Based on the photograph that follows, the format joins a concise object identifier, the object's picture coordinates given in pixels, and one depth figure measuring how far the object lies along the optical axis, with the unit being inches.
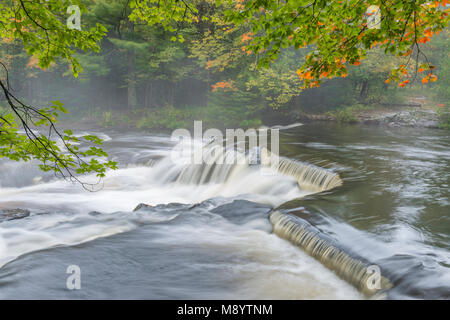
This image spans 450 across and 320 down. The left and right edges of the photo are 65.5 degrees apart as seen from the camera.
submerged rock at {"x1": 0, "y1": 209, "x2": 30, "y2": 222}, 325.4
